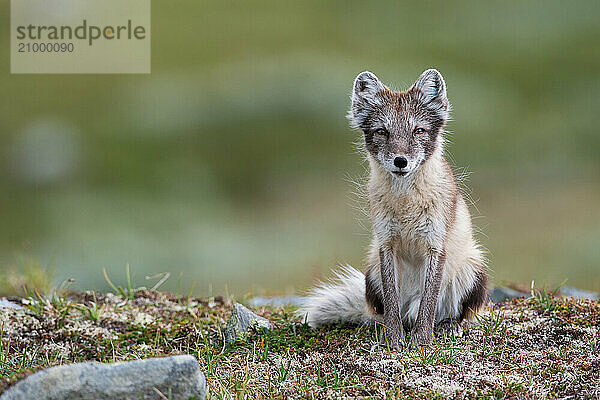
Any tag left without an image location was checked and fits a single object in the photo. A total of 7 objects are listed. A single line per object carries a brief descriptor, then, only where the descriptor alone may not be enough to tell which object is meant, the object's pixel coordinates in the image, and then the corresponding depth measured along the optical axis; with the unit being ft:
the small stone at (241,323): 49.32
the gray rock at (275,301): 63.93
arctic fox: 44.80
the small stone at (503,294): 61.05
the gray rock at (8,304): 54.19
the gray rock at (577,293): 63.00
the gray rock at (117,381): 34.01
